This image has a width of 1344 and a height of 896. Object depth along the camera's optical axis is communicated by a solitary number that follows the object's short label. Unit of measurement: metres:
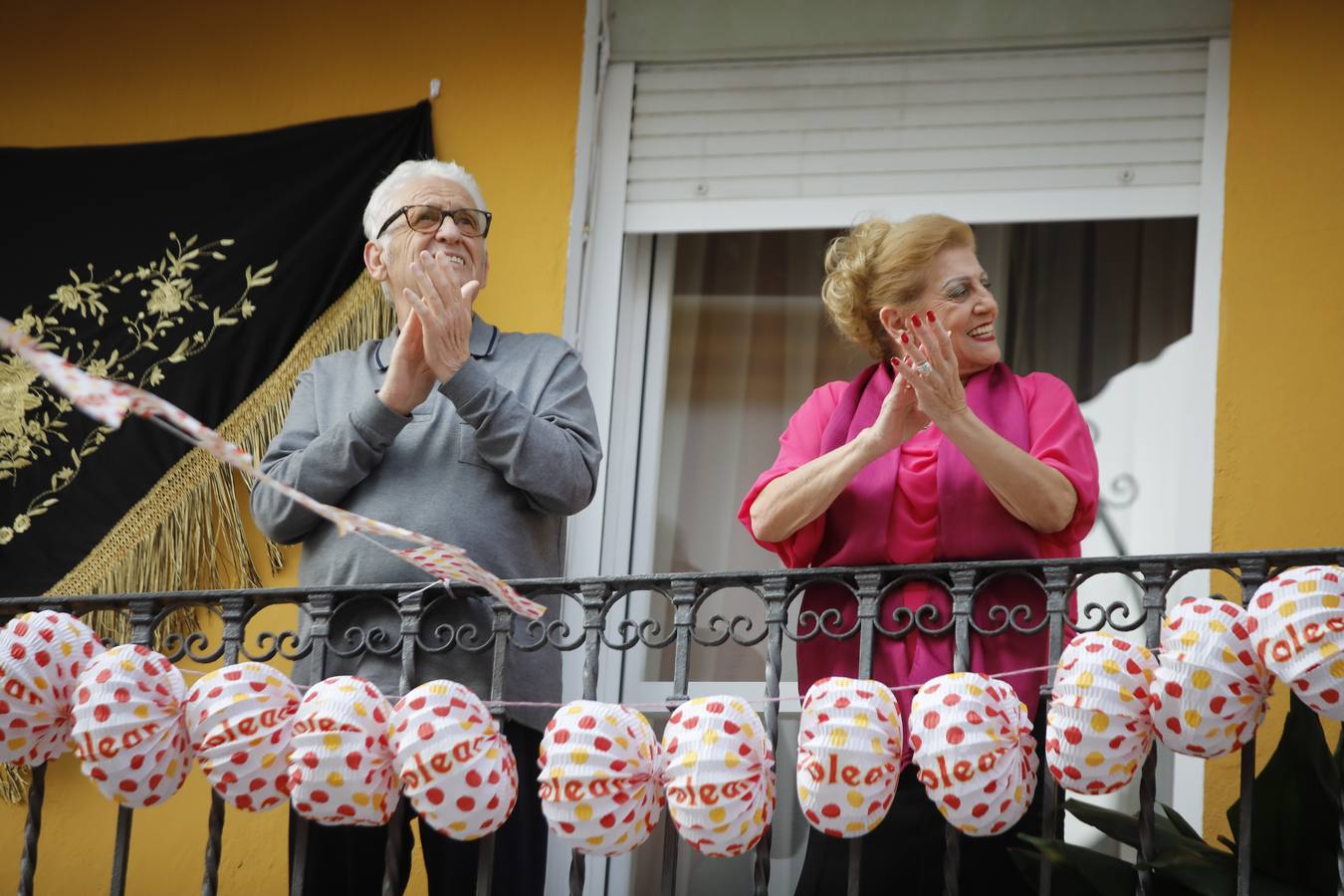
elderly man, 7.93
